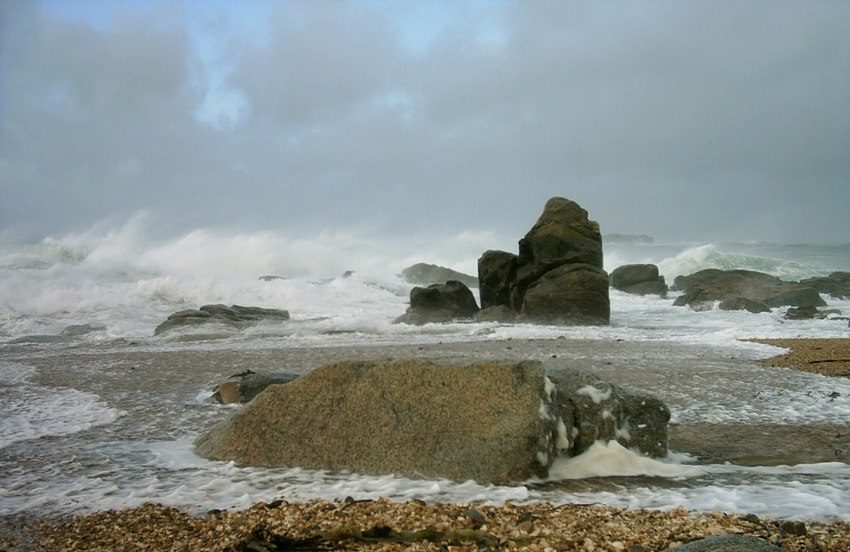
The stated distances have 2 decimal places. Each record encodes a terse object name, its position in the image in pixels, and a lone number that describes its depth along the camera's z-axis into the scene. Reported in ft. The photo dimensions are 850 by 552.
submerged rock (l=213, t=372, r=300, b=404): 23.18
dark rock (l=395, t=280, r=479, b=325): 70.59
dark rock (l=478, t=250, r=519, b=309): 76.28
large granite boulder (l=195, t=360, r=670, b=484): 13.85
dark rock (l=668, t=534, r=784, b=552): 8.02
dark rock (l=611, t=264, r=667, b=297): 106.42
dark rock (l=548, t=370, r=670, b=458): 15.17
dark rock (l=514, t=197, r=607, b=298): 70.38
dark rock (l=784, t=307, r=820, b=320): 64.28
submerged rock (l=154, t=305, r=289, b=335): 61.65
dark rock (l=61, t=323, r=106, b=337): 60.31
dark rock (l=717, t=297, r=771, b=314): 74.02
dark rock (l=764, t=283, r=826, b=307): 82.26
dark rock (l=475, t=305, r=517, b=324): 69.92
